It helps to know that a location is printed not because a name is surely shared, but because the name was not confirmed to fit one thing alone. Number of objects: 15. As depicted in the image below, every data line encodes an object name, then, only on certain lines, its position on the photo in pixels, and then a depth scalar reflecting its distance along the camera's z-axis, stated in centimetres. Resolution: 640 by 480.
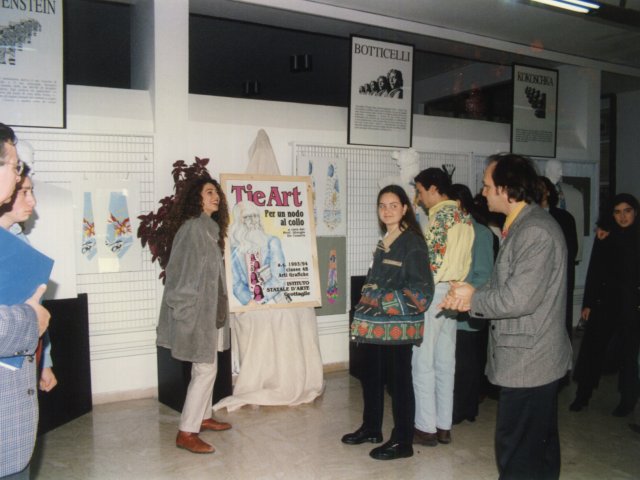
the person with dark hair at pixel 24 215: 200
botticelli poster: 518
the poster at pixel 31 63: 388
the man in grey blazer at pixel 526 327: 225
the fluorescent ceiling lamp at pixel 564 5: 413
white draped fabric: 426
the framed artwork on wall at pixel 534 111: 626
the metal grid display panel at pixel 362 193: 525
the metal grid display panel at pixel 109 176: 411
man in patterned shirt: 343
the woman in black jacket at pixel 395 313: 316
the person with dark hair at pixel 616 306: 400
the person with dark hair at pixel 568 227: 440
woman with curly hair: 326
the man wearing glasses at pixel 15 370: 158
